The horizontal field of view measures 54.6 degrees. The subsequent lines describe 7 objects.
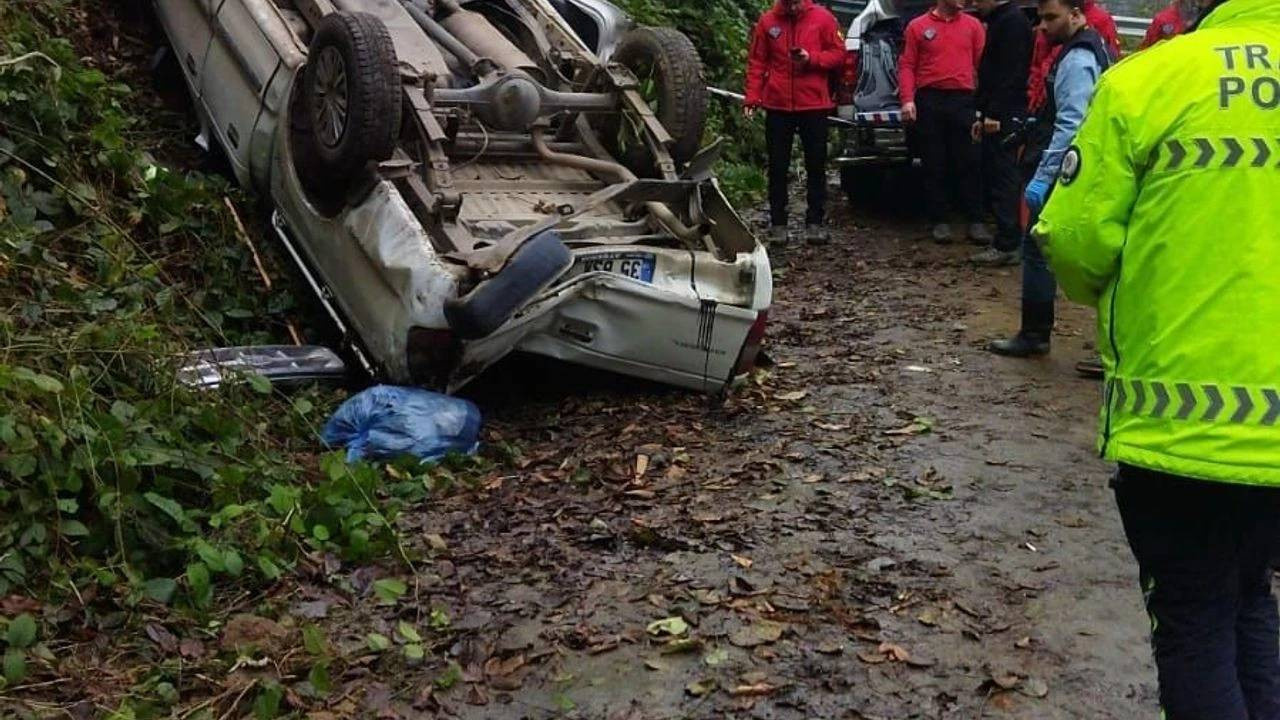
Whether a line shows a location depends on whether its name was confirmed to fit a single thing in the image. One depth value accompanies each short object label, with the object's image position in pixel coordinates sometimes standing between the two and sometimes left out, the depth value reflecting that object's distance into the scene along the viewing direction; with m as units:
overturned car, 4.86
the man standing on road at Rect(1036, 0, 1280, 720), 2.16
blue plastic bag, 4.65
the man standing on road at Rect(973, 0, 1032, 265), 8.20
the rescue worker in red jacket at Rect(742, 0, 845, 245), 8.57
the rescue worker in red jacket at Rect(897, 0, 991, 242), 8.46
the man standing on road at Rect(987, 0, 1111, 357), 5.45
